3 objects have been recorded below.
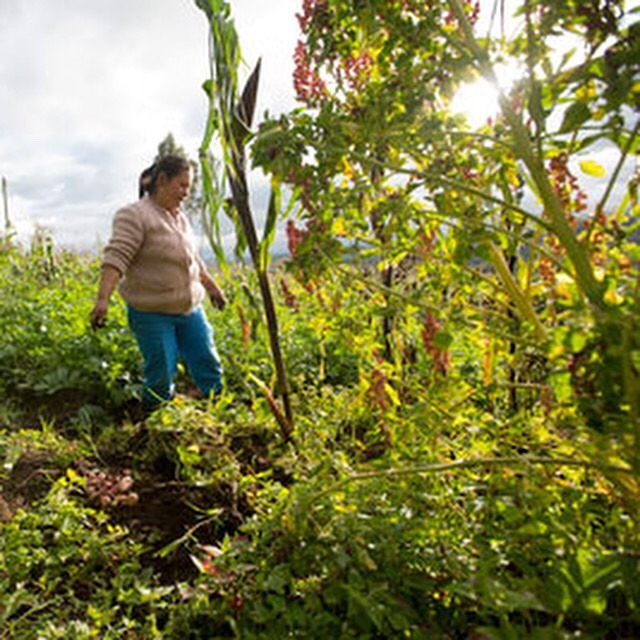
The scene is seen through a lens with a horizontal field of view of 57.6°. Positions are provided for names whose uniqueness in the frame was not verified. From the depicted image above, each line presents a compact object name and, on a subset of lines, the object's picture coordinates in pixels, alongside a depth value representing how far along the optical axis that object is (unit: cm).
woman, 337
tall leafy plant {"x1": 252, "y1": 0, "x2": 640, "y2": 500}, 93
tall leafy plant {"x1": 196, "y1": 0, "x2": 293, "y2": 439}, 189
